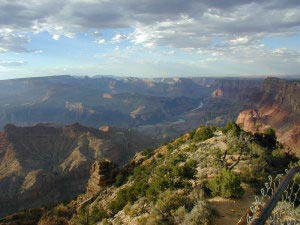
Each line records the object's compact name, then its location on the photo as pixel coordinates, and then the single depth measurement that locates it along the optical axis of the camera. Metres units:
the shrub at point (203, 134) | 44.41
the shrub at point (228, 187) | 18.92
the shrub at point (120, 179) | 49.62
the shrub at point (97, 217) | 31.44
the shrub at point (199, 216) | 15.27
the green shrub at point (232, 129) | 38.79
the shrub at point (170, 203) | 18.62
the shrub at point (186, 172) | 25.53
